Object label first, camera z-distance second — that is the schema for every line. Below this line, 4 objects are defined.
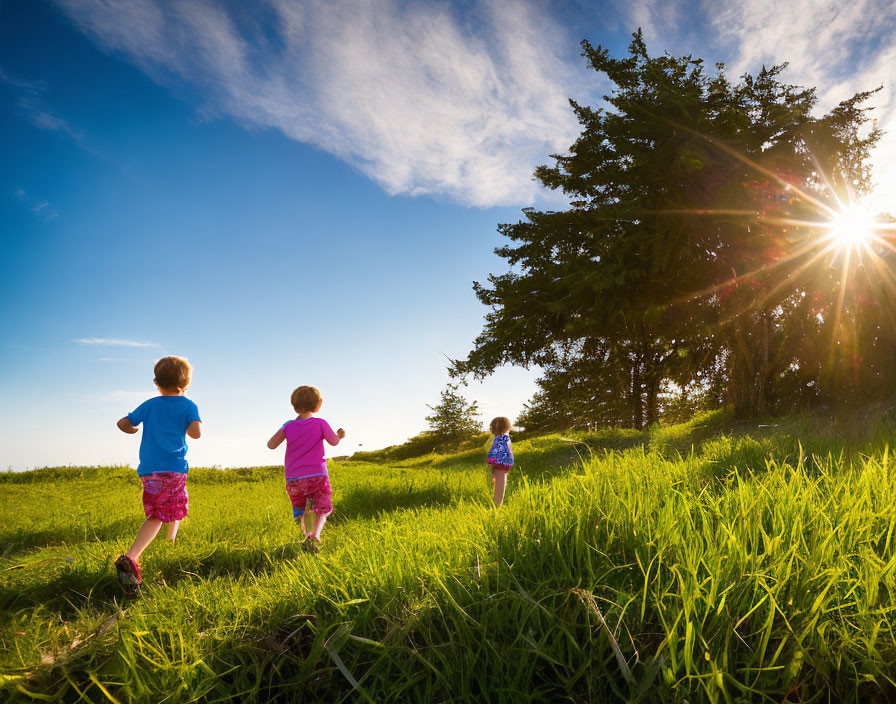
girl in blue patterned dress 7.51
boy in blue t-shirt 4.60
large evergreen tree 11.77
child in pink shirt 5.64
